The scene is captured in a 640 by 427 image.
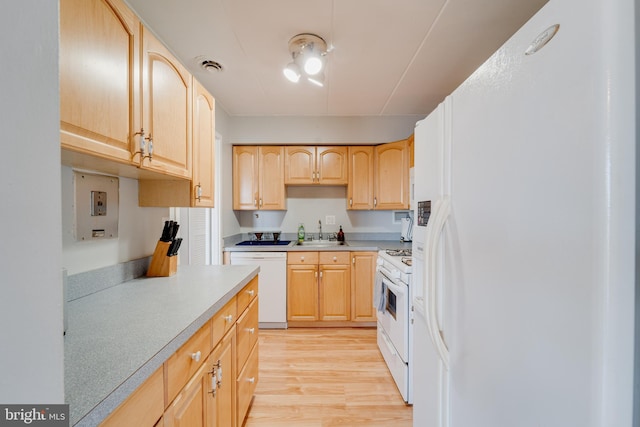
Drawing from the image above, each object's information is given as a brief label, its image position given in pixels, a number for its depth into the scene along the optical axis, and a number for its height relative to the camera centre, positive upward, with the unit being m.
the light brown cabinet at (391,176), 3.06 +0.42
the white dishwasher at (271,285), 2.88 -0.81
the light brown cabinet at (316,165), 3.18 +0.57
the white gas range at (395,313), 1.73 -0.76
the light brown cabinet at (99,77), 0.78 +0.46
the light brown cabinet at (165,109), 1.13 +0.50
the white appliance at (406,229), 3.22 -0.22
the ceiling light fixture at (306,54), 1.75 +1.12
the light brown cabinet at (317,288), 2.90 -0.85
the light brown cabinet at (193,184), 1.54 +0.17
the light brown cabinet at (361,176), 3.19 +0.43
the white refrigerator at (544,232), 0.40 -0.04
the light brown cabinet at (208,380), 0.70 -0.60
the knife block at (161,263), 1.52 -0.30
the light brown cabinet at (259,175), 3.18 +0.45
